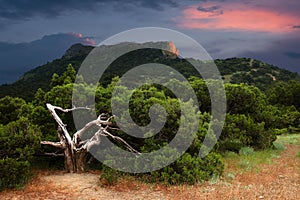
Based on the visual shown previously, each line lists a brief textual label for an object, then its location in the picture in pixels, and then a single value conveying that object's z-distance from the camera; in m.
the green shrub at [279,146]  20.06
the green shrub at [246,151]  18.45
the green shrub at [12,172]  11.32
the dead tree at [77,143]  13.97
